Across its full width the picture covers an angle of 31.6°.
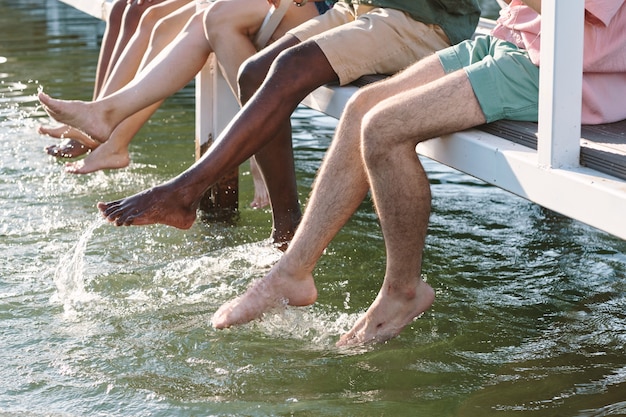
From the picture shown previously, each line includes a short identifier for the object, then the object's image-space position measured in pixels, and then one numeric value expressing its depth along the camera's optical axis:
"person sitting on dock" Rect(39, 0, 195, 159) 4.79
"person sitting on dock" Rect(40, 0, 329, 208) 4.24
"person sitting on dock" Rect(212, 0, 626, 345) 2.97
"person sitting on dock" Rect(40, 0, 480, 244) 3.45
